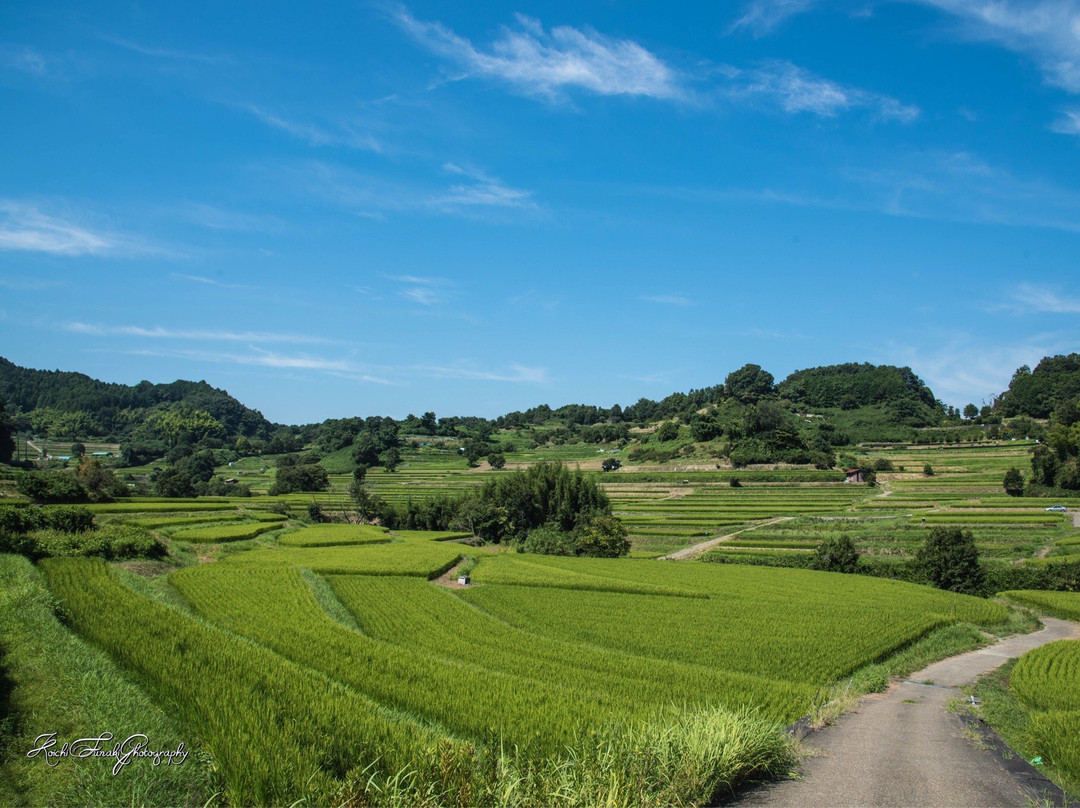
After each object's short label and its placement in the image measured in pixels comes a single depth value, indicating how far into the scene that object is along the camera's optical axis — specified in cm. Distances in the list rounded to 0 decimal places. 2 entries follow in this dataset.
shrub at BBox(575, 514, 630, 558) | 5597
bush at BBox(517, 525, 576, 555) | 5938
